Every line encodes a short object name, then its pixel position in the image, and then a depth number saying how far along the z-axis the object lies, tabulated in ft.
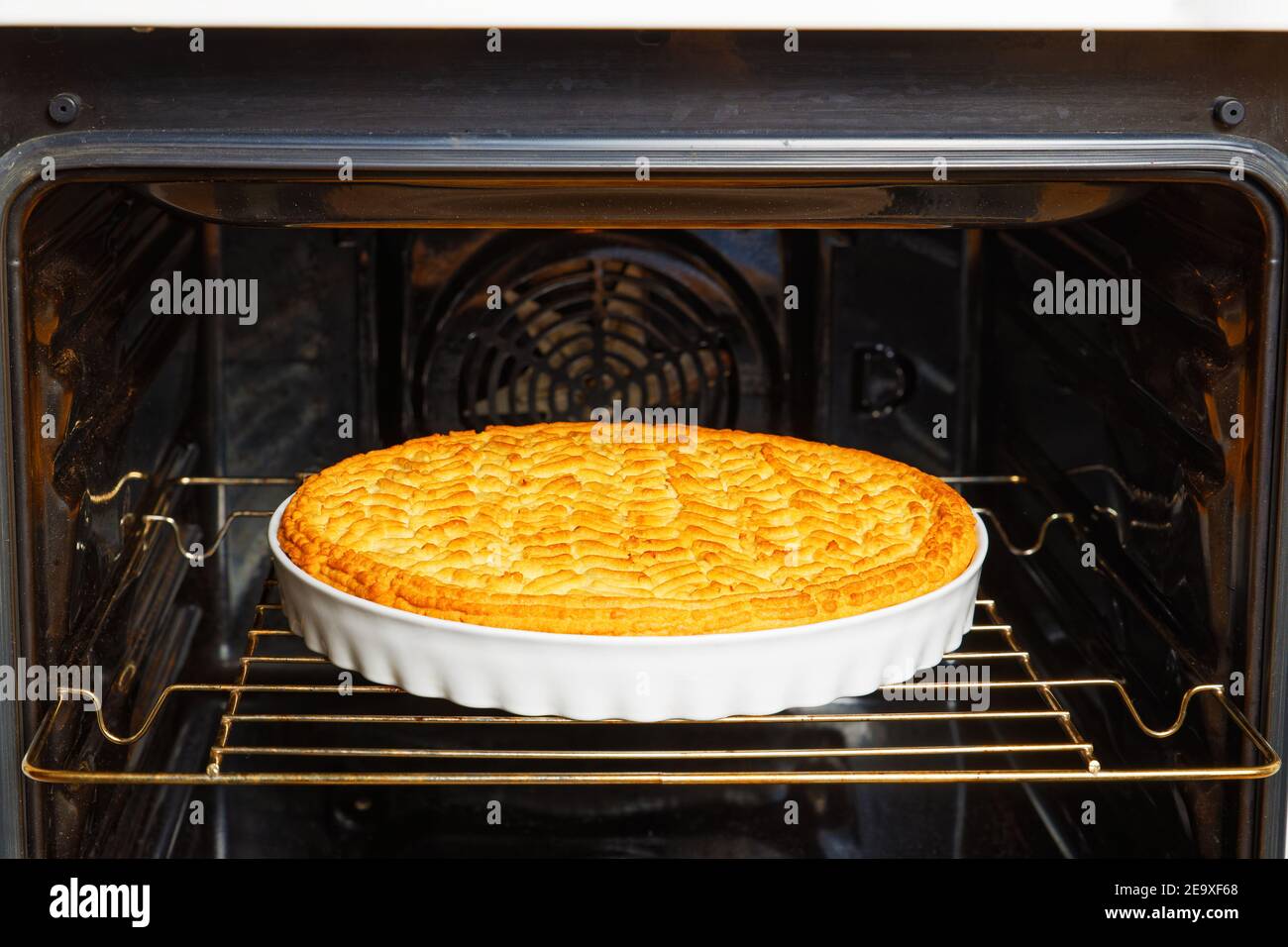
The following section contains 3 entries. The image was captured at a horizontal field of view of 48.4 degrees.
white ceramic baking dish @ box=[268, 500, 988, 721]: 3.17
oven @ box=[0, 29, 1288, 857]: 3.02
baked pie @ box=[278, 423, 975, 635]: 3.30
